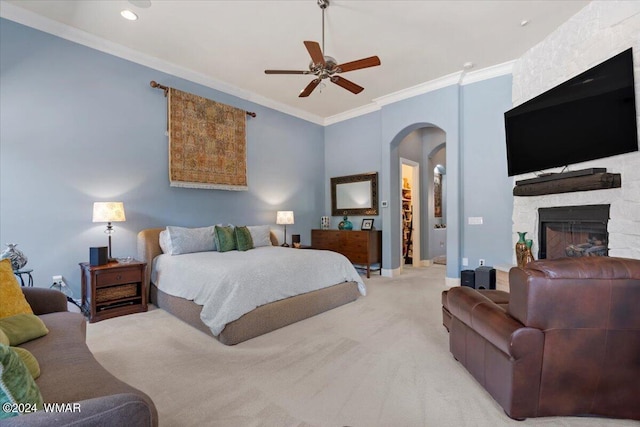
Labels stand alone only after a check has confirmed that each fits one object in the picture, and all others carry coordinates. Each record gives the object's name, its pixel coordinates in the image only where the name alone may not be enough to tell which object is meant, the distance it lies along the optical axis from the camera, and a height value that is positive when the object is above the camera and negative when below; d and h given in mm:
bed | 2619 -892
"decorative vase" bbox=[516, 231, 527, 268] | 3682 -442
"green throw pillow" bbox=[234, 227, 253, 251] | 4141 -316
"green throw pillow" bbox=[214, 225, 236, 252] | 4051 -307
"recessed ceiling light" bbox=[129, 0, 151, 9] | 2906 +2156
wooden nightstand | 3125 -806
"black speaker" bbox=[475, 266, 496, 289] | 3994 -875
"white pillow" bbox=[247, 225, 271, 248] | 4496 -293
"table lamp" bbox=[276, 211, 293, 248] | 5359 -29
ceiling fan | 2790 +1525
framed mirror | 5781 +437
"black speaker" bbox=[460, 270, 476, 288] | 4125 -900
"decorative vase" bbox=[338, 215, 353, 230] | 5926 -190
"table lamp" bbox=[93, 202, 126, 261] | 3305 +74
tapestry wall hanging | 4223 +1148
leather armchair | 1398 -631
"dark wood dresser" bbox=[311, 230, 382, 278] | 5332 -545
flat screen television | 2621 +979
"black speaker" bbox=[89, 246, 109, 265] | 3189 -403
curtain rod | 4007 +1829
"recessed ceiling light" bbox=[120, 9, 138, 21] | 3068 +2164
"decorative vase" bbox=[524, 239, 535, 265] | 3600 -487
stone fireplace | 2592 +1545
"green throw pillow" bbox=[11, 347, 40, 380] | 1135 -563
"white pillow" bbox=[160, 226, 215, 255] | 3758 -296
